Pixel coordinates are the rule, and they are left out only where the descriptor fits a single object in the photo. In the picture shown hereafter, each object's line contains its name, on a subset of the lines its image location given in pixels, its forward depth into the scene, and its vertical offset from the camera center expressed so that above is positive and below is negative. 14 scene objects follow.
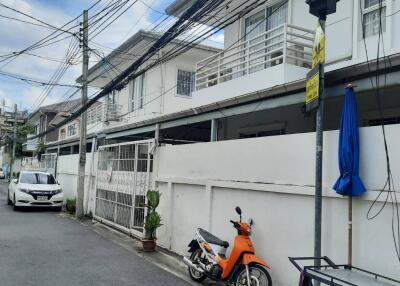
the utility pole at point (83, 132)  16.00 +1.33
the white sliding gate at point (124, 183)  11.55 -0.39
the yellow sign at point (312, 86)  4.84 +1.03
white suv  17.34 -0.99
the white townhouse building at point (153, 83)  18.94 +3.98
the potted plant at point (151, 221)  9.91 -1.14
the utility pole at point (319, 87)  4.81 +0.99
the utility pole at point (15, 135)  46.01 +3.25
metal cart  4.25 -1.03
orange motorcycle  6.30 -1.36
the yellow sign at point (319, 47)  4.81 +1.44
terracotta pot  9.93 -1.69
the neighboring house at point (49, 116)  45.28 +5.36
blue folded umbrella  5.25 +0.31
